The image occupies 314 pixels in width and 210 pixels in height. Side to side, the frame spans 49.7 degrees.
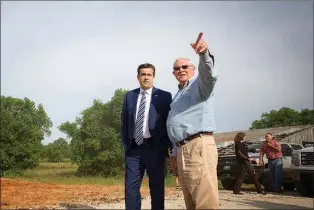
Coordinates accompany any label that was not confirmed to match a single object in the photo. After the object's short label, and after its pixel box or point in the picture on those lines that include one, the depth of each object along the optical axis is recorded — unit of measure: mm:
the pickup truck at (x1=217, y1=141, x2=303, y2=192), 11266
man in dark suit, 3939
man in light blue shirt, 2896
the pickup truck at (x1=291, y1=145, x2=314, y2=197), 9469
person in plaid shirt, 10422
